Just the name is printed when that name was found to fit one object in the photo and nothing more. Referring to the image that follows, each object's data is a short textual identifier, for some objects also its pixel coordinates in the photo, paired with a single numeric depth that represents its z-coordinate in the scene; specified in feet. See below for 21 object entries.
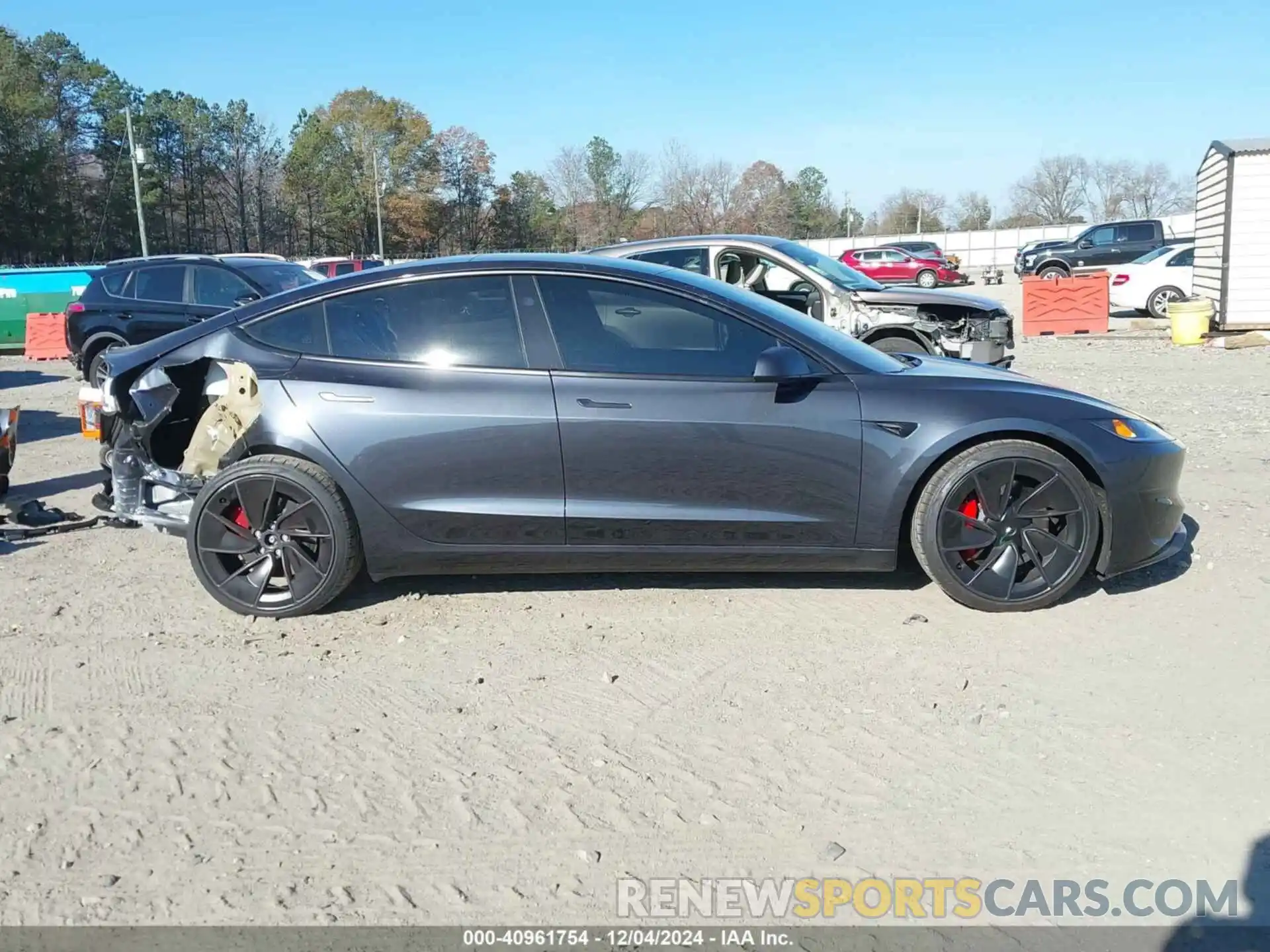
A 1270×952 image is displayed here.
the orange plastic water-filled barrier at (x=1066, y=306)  59.41
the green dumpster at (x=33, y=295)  60.54
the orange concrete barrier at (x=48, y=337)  57.77
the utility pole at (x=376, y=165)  198.09
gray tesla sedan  14.26
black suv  40.32
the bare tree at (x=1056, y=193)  291.17
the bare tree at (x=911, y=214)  297.53
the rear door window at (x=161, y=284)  41.63
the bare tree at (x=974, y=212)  309.83
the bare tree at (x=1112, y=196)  280.31
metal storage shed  49.80
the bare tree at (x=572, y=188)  207.92
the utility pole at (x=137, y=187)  115.16
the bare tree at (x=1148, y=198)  273.54
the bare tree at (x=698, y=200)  208.33
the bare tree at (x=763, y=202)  228.43
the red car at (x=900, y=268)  124.57
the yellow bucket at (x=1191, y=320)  50.39
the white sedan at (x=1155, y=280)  62.80
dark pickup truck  92.22
